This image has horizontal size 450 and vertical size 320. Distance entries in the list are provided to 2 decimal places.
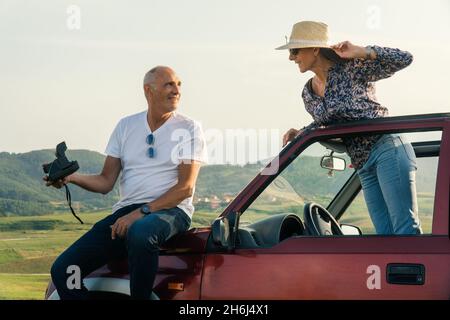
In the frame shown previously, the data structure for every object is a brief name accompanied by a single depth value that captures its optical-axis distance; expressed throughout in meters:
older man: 5.05
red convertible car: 4.63
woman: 5.11
